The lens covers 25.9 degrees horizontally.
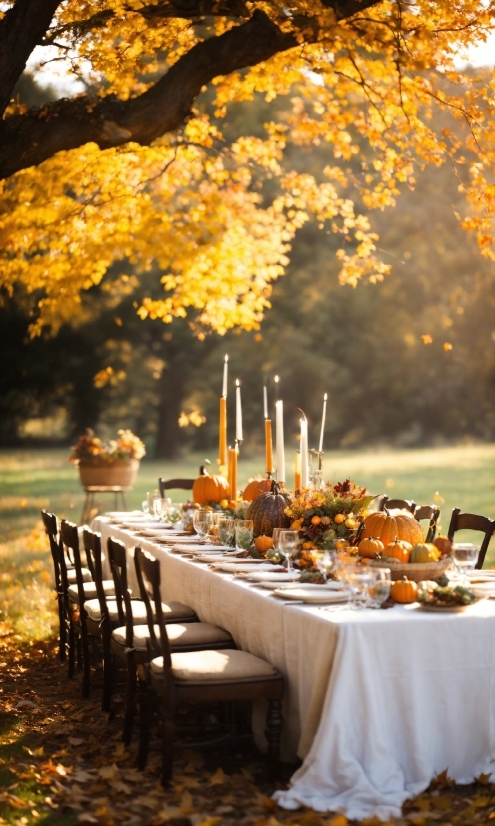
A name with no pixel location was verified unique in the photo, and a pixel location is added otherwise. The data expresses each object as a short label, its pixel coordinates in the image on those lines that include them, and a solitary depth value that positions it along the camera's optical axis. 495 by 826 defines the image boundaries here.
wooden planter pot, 12.59
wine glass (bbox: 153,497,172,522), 8.09
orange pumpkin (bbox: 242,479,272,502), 7.14
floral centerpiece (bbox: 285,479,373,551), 5.77
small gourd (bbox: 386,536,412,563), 5.16
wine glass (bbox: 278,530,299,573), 5.39
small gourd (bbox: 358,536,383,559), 5.23
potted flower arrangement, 12.58
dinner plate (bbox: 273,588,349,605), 4.84
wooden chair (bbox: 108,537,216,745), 5.39
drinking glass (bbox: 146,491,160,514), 8.64
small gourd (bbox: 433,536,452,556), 5.27
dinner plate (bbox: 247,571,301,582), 5.44
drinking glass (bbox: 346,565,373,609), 4.62
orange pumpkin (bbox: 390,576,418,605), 4.81
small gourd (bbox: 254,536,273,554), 6.24
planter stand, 12.66
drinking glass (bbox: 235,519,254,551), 6.43
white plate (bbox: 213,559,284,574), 5.77
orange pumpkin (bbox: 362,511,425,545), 5.46
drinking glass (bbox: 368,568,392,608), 4.63
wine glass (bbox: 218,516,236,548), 6.69
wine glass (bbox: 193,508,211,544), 6.94
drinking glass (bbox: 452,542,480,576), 4.98
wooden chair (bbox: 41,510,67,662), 7.53
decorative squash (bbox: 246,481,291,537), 6.32
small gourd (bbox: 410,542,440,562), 5.14
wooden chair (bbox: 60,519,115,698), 6.41
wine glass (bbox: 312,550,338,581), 5.14
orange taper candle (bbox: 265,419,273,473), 6.74
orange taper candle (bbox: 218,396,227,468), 7.04
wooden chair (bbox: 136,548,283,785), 4.73
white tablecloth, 4.37
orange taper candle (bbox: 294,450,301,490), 6.81
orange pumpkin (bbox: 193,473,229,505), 7.63
